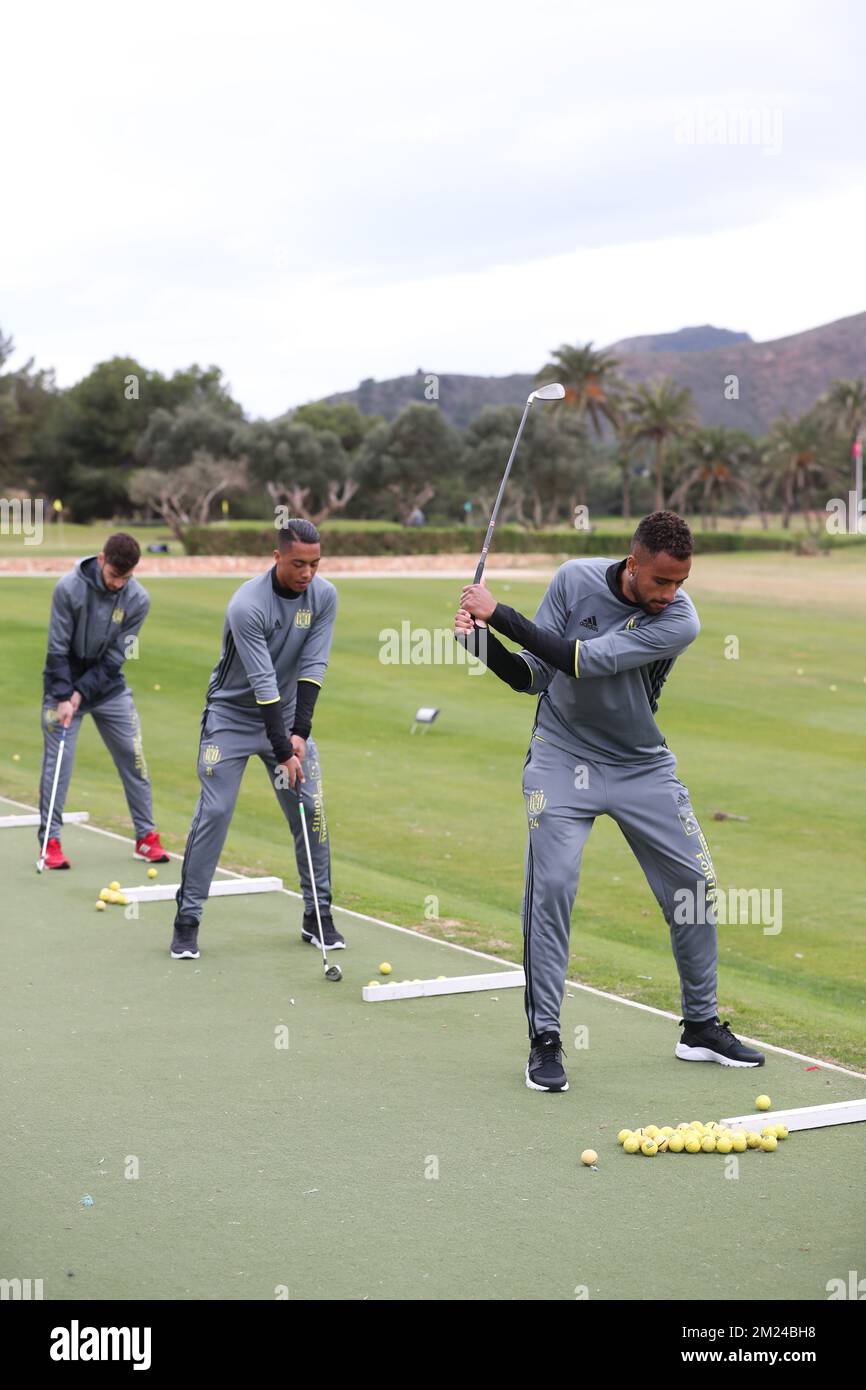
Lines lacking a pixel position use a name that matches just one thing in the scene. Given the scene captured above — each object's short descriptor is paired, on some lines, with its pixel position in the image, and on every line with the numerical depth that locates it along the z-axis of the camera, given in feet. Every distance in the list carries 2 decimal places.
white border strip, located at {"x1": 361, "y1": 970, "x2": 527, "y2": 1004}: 24.47
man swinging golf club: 20.27
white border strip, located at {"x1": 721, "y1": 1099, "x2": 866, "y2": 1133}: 18.49
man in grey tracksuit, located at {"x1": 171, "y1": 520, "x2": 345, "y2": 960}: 25.82
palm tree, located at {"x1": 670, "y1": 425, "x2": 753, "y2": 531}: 390.01
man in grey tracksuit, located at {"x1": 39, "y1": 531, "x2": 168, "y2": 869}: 33.06
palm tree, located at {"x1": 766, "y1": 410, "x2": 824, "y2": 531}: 396.37
